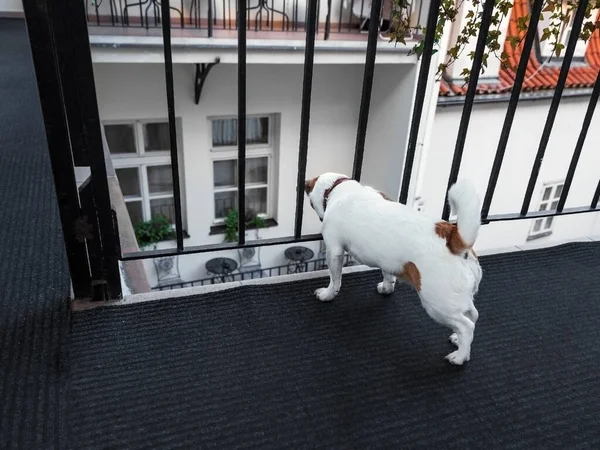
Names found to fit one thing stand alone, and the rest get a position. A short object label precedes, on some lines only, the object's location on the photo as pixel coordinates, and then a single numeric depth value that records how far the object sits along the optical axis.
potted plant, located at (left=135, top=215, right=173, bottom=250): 4.43
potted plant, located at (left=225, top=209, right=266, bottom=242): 4.73
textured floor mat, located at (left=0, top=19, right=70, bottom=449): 0.86
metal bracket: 3.74
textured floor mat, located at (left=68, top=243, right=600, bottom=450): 0.88
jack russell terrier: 0.94
